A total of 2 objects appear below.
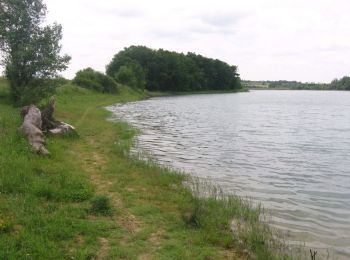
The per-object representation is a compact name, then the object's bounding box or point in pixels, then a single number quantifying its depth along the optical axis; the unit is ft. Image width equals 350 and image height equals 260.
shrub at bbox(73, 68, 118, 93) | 257.96
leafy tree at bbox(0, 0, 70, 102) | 104.01
